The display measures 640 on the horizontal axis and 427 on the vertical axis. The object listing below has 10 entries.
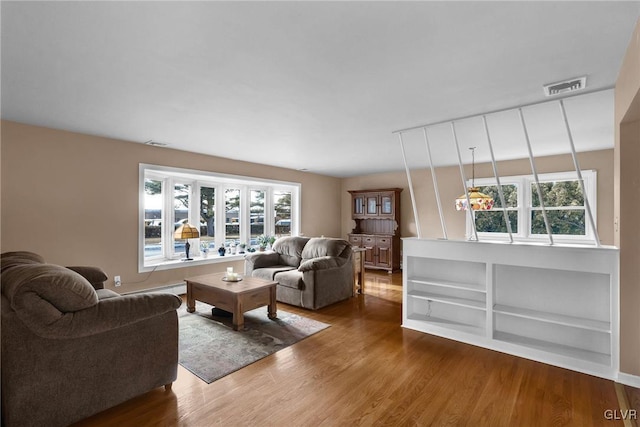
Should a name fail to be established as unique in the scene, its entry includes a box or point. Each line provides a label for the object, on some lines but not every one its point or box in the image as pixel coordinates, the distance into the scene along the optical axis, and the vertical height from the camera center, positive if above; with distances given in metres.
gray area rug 2.68 -1.29
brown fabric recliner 1.69 -0.81
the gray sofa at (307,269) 4.23 -0.83
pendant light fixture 4.48 +0.21
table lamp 4.70 -0.26
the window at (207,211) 4.91 +0.10
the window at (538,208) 5.38 +0.14
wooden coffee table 3.47 -0.96
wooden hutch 7.14 -0.24
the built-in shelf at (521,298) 2.63 -0.85
